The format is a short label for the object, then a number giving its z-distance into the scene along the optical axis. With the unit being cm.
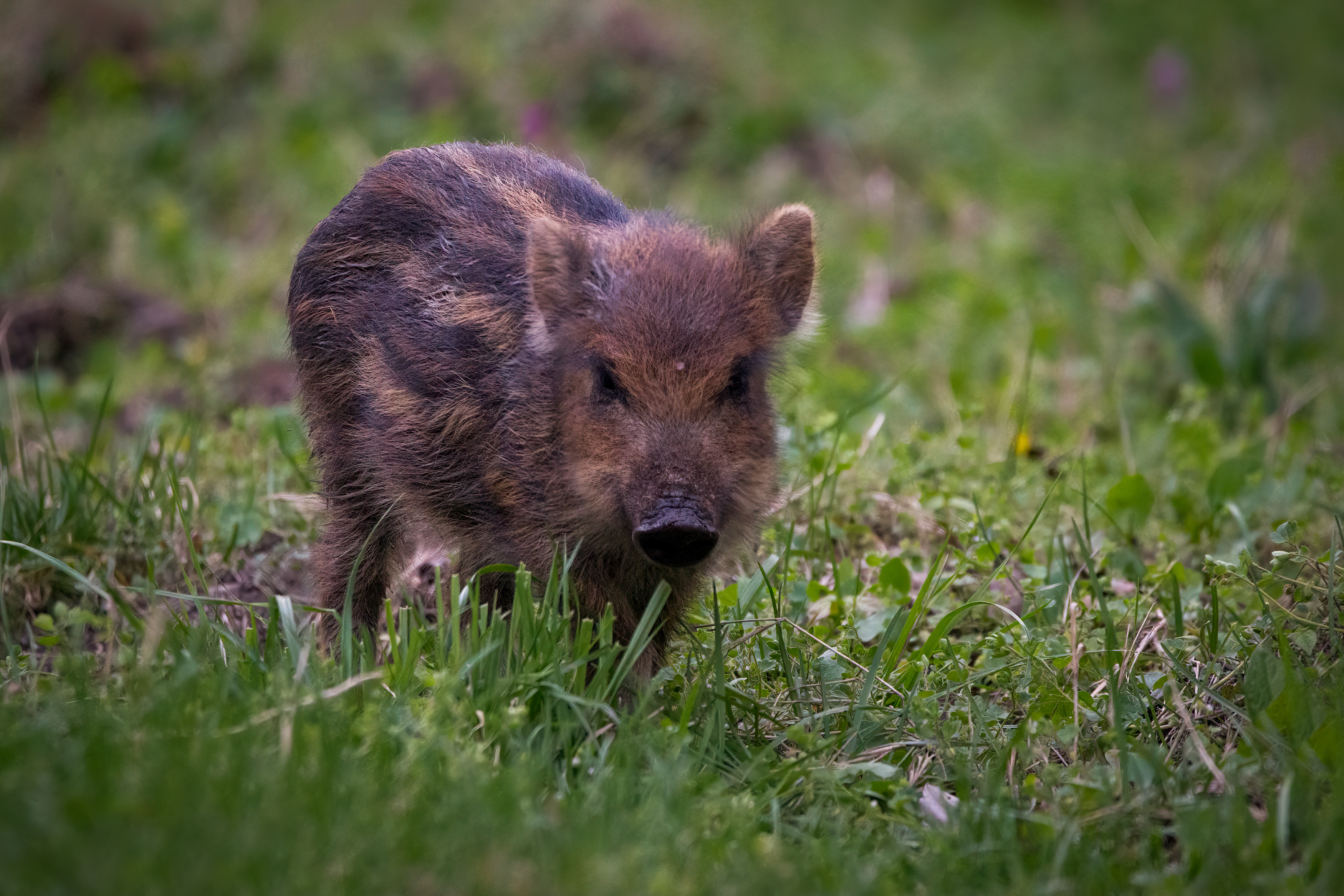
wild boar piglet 736
